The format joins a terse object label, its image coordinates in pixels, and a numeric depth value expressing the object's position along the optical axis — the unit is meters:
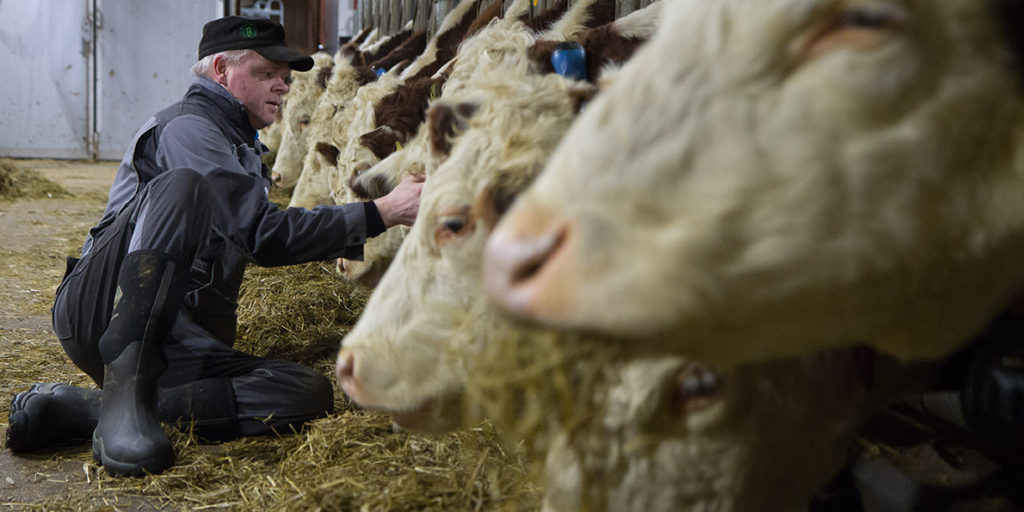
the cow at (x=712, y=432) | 1.85
